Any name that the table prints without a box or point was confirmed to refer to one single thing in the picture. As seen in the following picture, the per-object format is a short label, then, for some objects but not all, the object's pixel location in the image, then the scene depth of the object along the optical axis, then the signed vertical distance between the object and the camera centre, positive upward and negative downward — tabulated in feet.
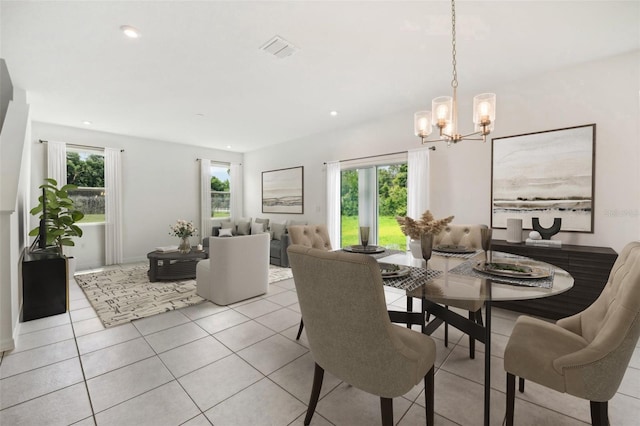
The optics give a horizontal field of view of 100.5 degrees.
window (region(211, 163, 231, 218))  23.21 +1.60
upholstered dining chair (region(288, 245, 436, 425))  3.55 -1.70
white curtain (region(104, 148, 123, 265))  17.54 +0.25
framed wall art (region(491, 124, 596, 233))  9.36 +1.21
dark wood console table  8.21 -1.97
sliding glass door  15.70 +0.47
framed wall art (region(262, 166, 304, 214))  19.76 +1.46
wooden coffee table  13.56 -2.93
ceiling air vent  7.94 +5.01
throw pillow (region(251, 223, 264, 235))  20.45 -1.48
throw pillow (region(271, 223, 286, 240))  18.92 -1.49
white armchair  10.47 -2.50
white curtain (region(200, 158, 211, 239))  21.83 +0.90
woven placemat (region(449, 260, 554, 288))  4.48 -1.25
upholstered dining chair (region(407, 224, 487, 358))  7.40 -0.97
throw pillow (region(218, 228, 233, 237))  20.36 -1.78
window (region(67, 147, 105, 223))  17.04 +1.86
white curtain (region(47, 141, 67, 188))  15.66 +2.82
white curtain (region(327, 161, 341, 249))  17.12 +0.46
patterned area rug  9.80 -3.78
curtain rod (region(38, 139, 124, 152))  16.65 +4.03
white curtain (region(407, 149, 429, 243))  12.98 +1.35
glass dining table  4.18 -1.30
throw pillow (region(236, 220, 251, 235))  21.54 -1.54
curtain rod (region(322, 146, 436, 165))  12.78 +3.01
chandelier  6.27 +2.39
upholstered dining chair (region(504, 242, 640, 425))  3.61 -2.24
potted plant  11.02 -0.44
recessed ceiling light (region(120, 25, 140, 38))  7.37 +5.00
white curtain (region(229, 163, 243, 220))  24.07 +1.80
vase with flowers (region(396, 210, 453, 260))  5.63 -0.46
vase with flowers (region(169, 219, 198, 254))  14.56 -1.33
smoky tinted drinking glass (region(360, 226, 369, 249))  7.11 -0.70
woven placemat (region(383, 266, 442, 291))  4.61 -1.30
